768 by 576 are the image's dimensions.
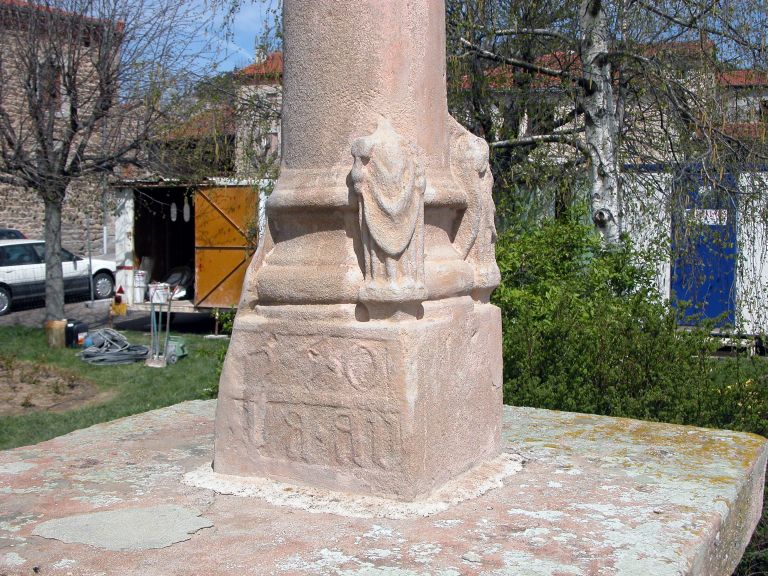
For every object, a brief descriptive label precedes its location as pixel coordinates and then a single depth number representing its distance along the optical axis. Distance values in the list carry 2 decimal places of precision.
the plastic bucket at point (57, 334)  13.75
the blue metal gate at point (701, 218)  8.53
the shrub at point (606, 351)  6.16
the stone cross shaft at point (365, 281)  3.73
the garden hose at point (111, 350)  12.46
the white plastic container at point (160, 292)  13.51
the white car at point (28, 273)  19.86
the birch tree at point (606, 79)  8.52
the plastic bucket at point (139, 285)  17.49
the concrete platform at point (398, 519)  3.12
